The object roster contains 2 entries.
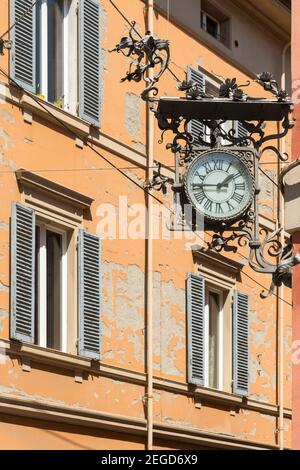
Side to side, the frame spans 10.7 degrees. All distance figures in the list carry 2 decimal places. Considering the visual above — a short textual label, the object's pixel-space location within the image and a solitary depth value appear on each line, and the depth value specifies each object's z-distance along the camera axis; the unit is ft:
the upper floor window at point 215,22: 77.71
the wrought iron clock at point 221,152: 46.91
